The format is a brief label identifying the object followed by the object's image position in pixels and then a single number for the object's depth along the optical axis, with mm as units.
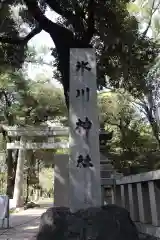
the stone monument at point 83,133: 4504
